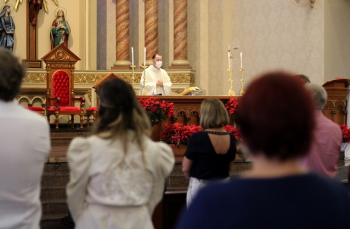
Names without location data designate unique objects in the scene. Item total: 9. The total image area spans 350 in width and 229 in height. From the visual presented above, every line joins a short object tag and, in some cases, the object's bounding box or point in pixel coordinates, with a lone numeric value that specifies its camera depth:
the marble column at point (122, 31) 14.45
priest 11.36
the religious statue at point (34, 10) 14.01
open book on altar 10.36
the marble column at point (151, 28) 14.52
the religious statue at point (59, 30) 13.97
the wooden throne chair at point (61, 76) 12.63
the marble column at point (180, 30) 14.28
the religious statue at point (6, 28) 13.56
